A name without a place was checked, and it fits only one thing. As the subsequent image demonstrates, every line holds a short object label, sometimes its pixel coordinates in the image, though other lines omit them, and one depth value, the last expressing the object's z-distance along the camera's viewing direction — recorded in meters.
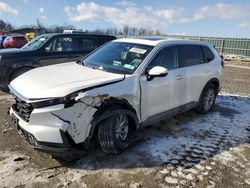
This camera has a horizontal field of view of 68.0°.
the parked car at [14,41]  13.98
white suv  2.31
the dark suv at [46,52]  4.98
